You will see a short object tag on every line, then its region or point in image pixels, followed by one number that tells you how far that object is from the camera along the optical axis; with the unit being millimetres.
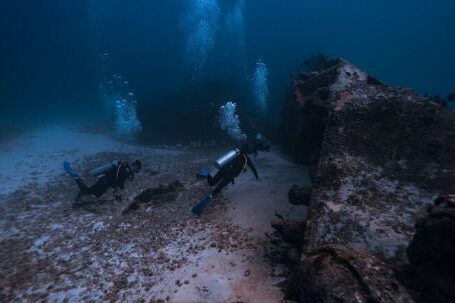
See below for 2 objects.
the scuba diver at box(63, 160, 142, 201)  9312
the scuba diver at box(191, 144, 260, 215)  8266
